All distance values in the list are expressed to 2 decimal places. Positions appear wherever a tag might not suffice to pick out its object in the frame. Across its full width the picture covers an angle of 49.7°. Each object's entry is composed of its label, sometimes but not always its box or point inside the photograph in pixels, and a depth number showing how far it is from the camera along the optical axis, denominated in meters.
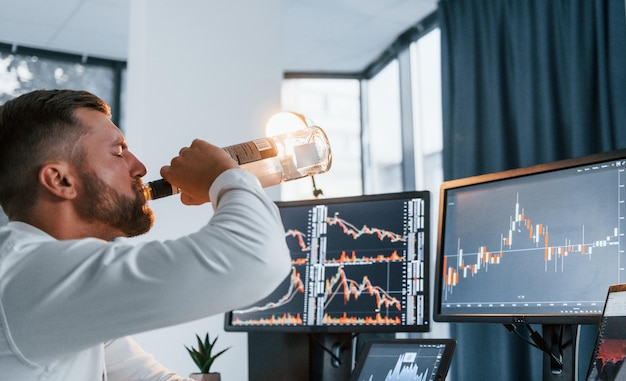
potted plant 1.78
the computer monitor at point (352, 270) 1.65
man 0.77
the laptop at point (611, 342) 1.04
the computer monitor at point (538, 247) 1.32
